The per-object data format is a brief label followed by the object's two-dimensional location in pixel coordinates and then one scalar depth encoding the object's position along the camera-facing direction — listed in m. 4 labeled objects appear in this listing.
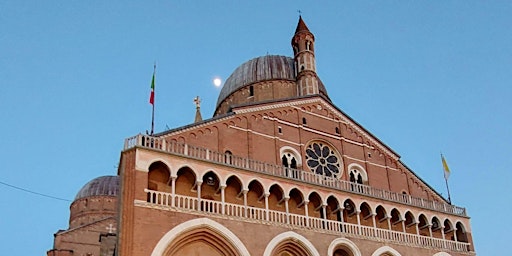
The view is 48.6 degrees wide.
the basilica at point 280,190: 22.03
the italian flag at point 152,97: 26.46
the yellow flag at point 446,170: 33.12
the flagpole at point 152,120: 24.43
